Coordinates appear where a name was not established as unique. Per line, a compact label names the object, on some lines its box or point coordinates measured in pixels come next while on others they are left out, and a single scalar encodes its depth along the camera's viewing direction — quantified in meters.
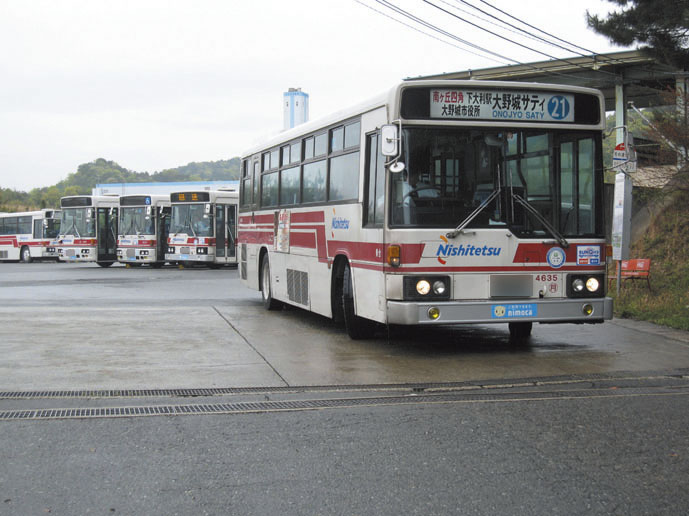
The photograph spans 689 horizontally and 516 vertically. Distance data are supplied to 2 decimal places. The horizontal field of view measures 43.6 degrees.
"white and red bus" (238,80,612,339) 9.44
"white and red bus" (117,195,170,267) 35.62
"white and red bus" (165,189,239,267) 33.00
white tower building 99.00
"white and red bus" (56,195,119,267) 37.38
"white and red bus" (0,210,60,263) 47.38
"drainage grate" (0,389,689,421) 6.68
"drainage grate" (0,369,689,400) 7.48
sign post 14.49
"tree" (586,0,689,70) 16.84
